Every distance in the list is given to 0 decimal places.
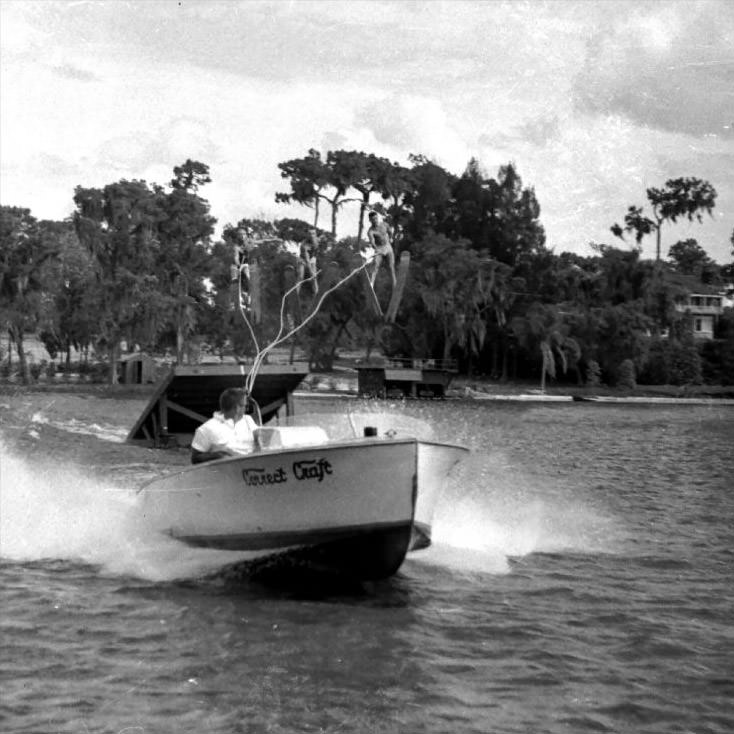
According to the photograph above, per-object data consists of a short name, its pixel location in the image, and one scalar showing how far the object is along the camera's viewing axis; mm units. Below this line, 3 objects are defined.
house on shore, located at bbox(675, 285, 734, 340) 100625
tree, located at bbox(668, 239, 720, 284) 139375
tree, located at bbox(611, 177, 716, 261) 112125
